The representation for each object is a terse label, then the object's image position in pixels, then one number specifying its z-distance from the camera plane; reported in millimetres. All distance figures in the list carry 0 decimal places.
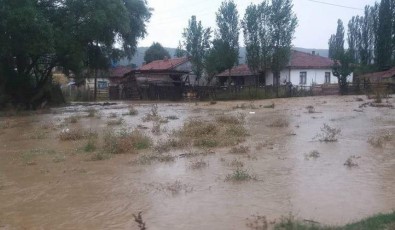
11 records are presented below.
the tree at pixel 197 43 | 50188
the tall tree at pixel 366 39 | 68062
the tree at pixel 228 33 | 44803
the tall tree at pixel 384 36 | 58409
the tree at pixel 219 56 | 44750
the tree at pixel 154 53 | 74188
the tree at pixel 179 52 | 61891
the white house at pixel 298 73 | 48375
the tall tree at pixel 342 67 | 40812
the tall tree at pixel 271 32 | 42375
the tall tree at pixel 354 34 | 71750
